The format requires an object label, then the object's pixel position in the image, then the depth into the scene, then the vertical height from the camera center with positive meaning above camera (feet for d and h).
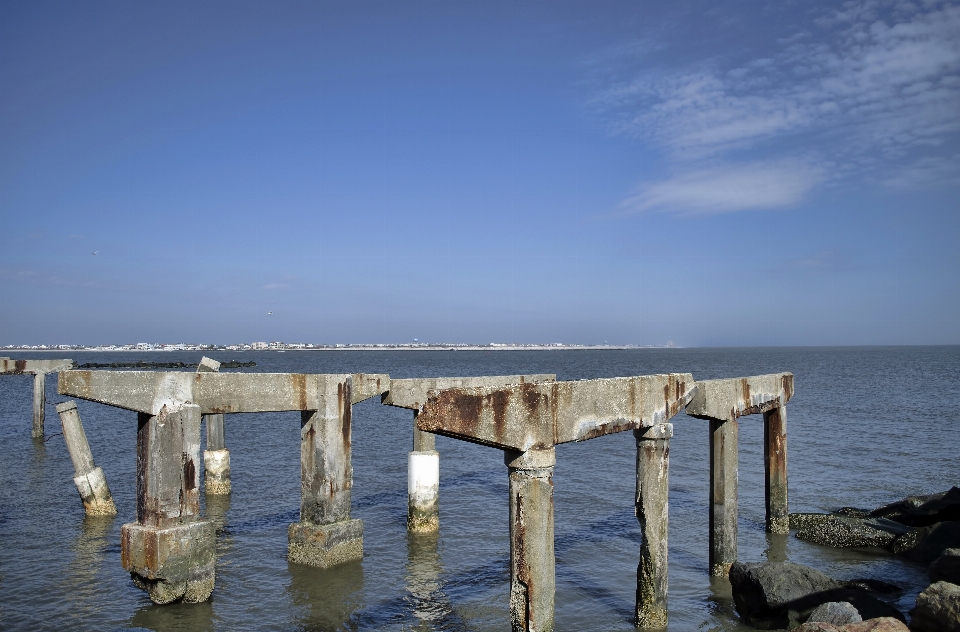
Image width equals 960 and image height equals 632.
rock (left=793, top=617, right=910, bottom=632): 22.11 -9.22
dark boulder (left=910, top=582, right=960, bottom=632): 22.90 -9.16
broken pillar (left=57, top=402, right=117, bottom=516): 47.65 -8.88
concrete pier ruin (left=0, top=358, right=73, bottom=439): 61.52 -2.78
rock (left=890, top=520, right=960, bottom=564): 38.34 -11.62
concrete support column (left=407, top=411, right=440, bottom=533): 43.29 -9.18
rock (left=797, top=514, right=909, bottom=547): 41.70 -11.90
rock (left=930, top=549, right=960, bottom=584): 30.27 -10.27
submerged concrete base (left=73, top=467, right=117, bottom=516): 47.62 -10.33
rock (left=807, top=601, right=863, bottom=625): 24.26 -9.78
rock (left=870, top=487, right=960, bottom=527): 42.96 -11.31
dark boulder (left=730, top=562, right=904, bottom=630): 28.48 -10.70
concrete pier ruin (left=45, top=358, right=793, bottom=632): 21.42 -4.57
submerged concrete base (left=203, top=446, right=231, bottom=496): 53.88 -10.27
